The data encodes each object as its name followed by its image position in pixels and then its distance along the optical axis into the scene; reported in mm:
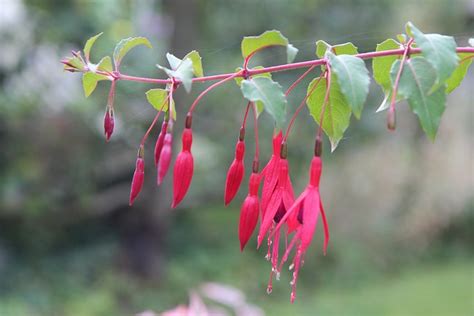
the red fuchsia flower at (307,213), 556
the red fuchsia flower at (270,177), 573
